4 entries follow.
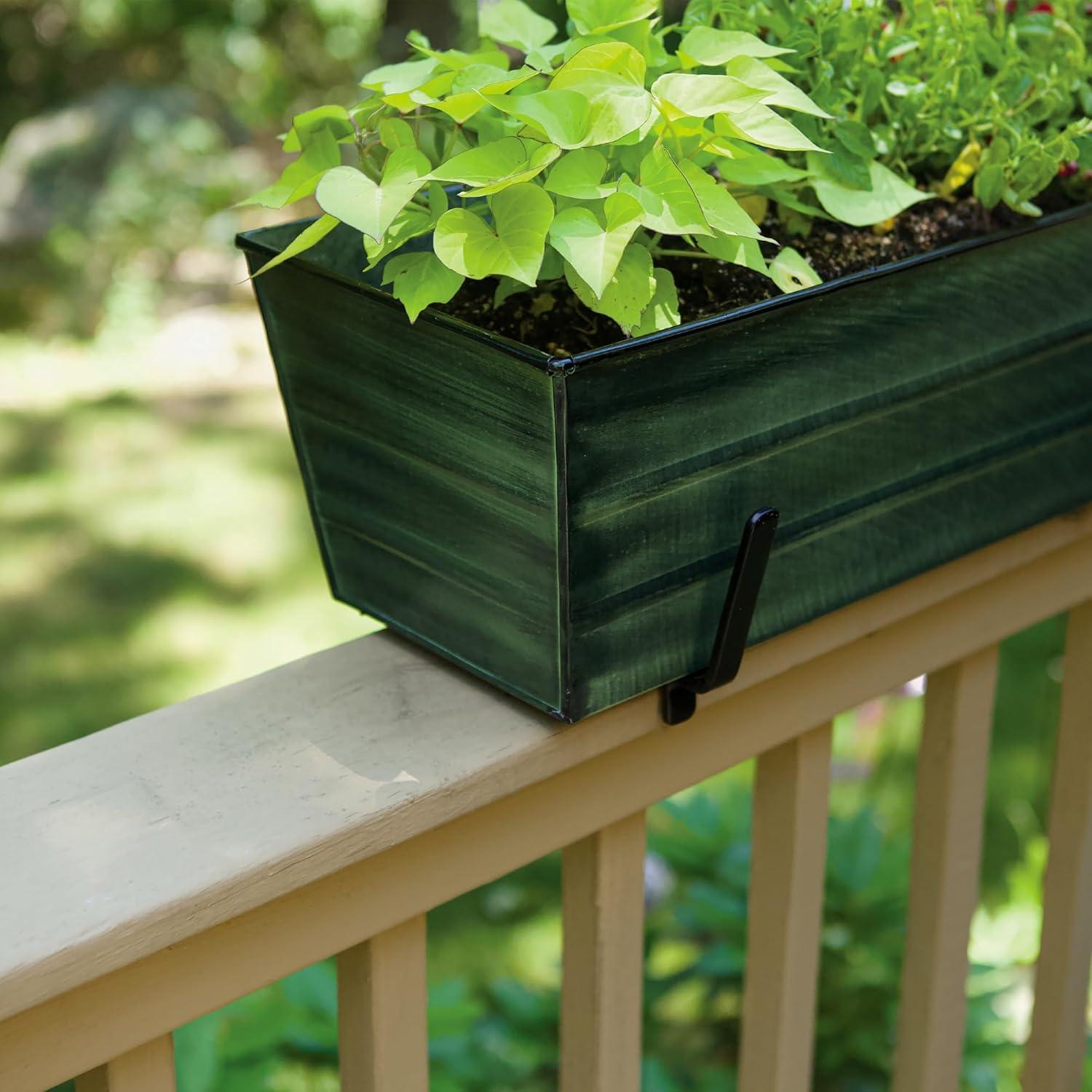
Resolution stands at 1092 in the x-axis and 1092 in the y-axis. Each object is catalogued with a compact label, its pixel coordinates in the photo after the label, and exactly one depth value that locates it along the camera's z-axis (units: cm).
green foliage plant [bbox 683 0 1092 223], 177
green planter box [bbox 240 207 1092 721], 167
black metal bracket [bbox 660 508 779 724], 173
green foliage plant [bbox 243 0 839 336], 165
